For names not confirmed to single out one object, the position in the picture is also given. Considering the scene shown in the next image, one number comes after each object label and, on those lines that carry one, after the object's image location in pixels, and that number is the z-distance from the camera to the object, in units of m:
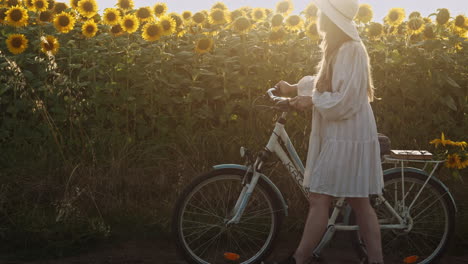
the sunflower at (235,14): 6.32
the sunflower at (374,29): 6.28
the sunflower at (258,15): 6.48
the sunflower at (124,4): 6.67
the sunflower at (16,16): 6.34
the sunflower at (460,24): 6.53
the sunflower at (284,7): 6.56
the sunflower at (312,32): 5.98
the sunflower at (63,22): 6.20
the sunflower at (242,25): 5.91
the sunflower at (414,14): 6.85
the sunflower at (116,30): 6.11
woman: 3.67
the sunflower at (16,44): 6.16
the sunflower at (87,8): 6.56
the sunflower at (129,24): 6.05
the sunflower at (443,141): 4.75
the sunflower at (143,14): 6.25
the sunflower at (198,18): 6.16
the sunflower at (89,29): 6.12
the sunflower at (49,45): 5.90
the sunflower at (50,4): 6.86
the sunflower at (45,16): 6.59
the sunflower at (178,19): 6.29
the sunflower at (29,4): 6.59
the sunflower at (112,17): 6.23
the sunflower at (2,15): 6.59
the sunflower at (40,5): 6.52
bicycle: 4.27
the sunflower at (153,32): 5.89
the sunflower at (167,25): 5.95
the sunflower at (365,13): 6.41
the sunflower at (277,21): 6.03
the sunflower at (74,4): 6.70
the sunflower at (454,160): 4.84
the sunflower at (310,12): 6.25
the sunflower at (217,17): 6.20
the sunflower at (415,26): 6.30
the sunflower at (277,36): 5.87
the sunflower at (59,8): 6.73
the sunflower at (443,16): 6.30
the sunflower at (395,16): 6.55
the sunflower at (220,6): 6.46
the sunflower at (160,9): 6.47
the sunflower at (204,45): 5.77
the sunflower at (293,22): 6.22
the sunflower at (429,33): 6.15
